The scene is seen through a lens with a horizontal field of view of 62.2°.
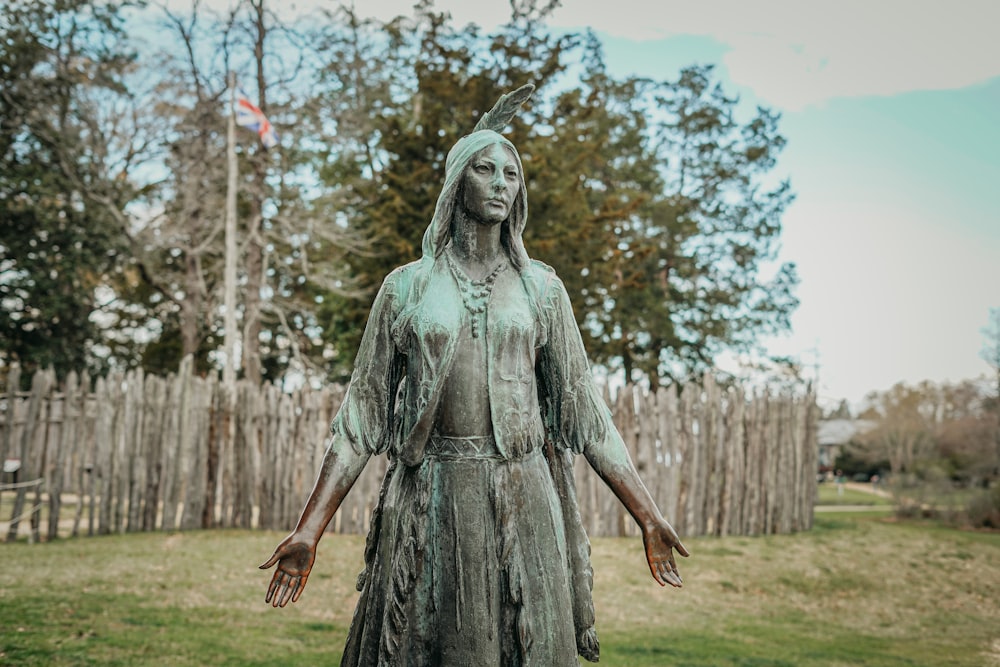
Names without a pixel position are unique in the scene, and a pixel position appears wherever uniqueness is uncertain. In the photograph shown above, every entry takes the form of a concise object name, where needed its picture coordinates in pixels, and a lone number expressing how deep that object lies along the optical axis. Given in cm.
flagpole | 1822
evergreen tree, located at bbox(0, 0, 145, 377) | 2094
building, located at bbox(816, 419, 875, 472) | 4476
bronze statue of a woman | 274
